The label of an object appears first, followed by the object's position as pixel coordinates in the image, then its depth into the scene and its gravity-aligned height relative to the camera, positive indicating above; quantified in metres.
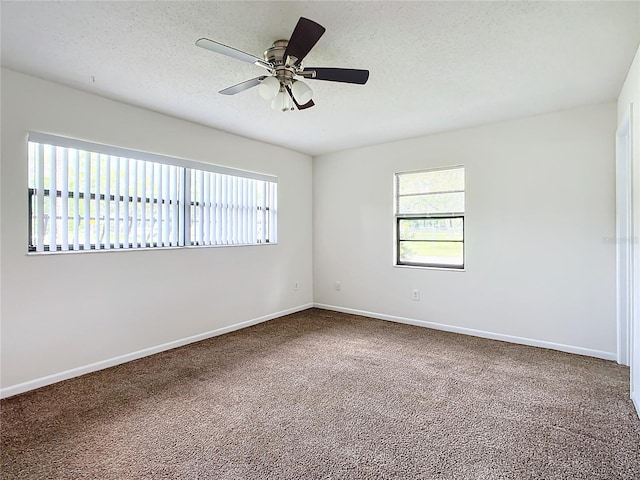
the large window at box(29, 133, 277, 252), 2.82 +0.40
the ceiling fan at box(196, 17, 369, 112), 1.92 +1.05
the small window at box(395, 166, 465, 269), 4.28 +0.30
